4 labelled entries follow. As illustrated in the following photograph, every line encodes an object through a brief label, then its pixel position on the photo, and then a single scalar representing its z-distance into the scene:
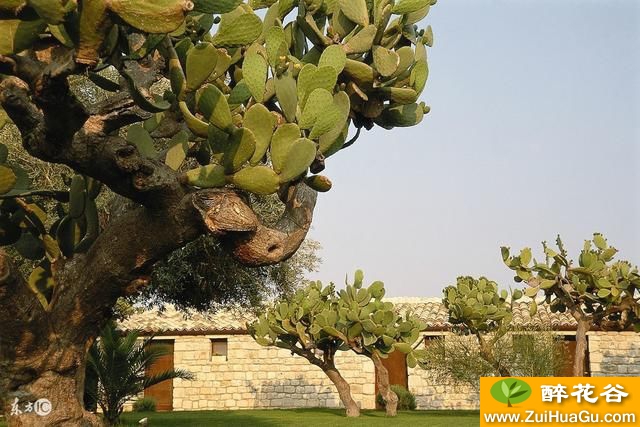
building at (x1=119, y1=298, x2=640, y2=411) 19.81
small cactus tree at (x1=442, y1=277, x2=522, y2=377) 14.53
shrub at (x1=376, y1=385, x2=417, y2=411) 19.09
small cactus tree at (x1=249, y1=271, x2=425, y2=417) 14.69
